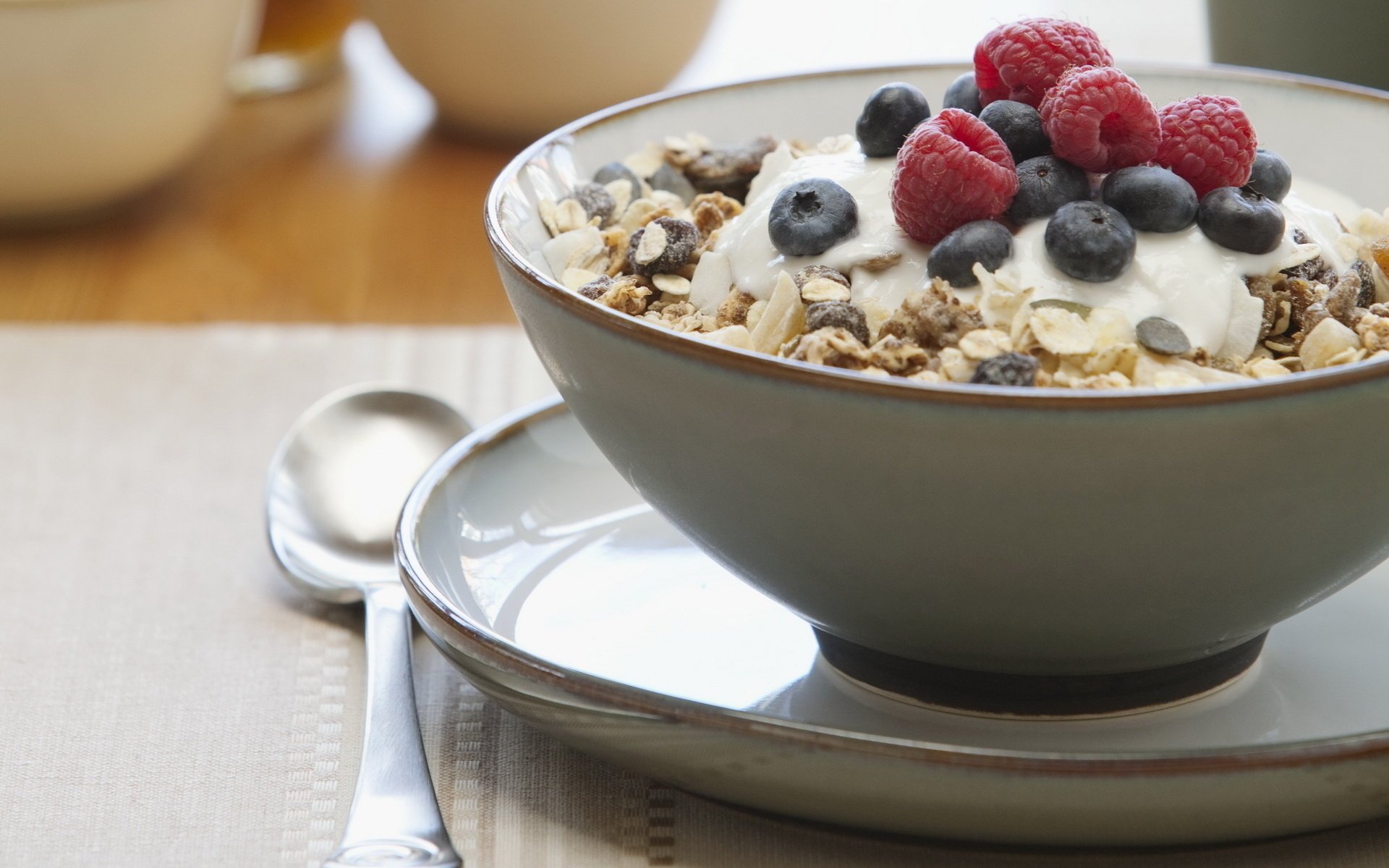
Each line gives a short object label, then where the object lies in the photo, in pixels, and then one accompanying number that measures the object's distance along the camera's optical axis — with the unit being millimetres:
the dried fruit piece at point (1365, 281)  801
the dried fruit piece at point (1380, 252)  810
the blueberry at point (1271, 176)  811
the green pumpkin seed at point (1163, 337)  776
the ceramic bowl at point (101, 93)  1078
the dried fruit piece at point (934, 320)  780
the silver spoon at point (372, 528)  789
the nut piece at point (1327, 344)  774
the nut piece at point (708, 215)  843
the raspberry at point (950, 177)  788
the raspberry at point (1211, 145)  802
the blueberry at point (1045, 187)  799
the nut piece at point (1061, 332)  771
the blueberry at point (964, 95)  832
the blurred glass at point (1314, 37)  1018
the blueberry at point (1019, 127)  808
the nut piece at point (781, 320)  792
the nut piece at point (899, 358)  773
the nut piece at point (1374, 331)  780
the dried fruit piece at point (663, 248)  820
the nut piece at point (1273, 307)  790
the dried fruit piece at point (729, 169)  863
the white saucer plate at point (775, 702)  745
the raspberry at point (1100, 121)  793
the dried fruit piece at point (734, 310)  805
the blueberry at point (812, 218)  803
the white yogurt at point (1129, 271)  785
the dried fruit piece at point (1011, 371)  760
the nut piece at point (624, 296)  810
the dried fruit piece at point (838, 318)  784
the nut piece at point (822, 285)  793
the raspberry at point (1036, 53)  817
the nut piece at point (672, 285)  817
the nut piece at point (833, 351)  774
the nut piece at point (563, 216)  840
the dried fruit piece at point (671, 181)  863
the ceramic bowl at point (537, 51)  1256
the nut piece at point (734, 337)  787
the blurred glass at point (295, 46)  1526
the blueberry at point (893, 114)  821
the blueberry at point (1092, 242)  782
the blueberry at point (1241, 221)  793
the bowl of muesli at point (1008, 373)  745
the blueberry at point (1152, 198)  791
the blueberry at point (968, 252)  788
